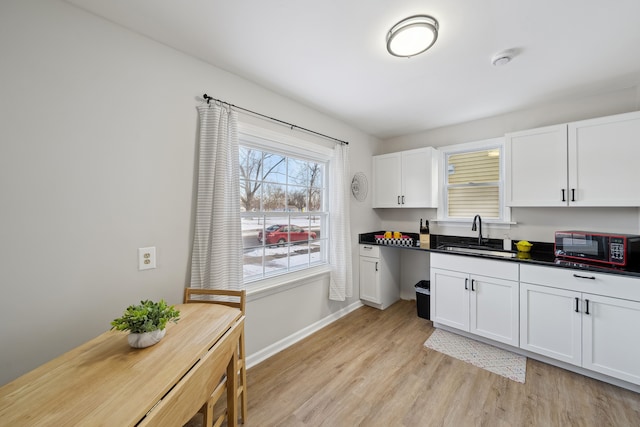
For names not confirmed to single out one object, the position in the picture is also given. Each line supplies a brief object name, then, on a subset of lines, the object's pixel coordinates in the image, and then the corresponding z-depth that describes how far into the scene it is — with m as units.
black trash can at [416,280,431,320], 3.10
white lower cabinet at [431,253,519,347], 2.39
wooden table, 0.75
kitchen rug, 2.17
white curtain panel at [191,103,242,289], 1.86
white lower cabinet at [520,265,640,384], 1.87
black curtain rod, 1.93
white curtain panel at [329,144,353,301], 3.00
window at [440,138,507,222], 3.08
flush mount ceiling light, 1.50
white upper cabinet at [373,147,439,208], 3.32
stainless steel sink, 2.72
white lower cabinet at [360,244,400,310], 3.40
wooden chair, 1.65
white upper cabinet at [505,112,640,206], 2.15
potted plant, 1.10
